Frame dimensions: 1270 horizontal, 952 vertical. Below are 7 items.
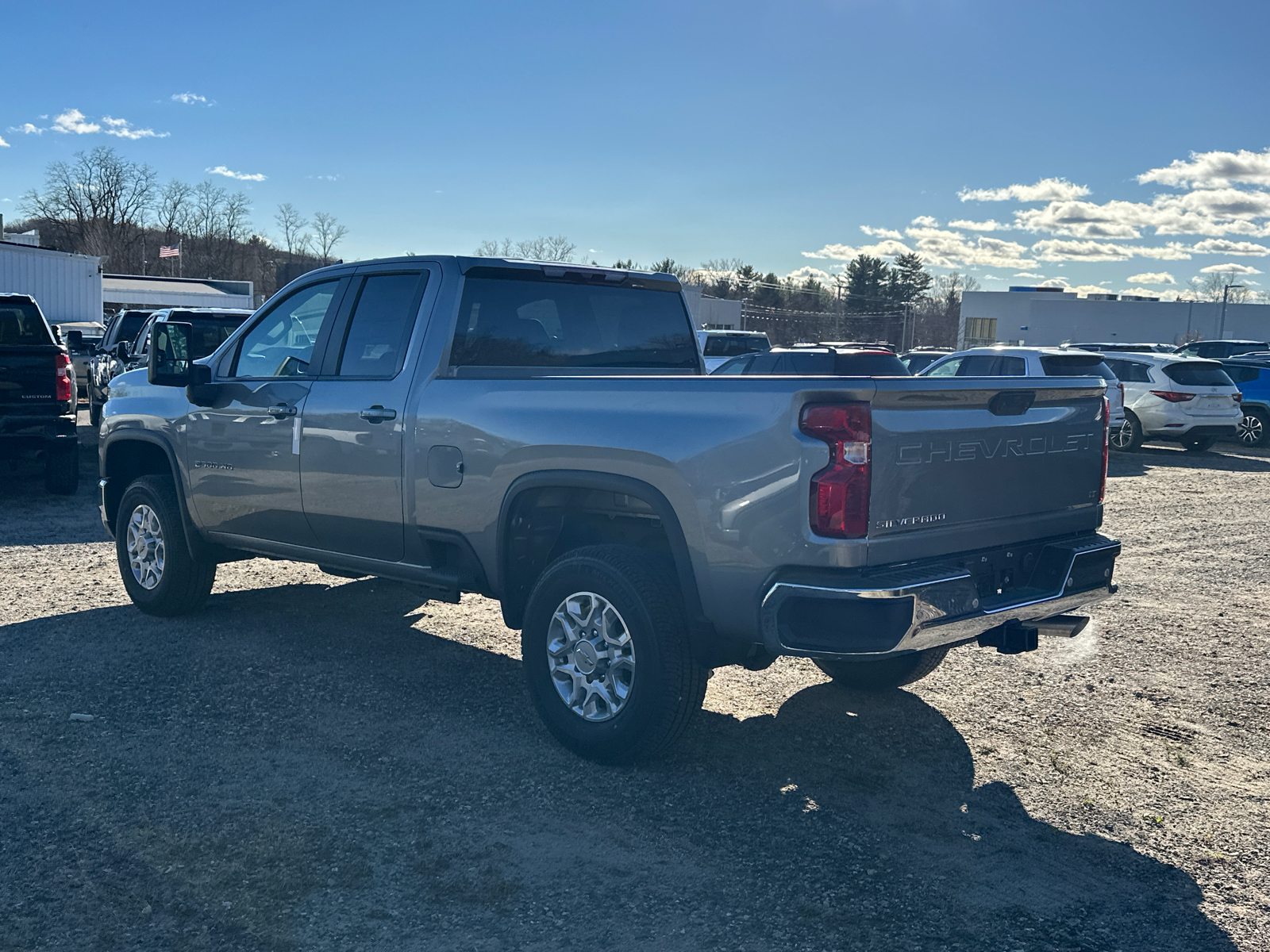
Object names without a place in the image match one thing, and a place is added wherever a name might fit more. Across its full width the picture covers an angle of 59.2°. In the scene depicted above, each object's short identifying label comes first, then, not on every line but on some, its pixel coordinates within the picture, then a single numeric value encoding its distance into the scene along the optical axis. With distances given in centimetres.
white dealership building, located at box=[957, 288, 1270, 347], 8675
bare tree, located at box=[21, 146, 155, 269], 10225
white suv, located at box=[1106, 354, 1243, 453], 1847
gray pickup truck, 378
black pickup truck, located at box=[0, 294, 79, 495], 1054
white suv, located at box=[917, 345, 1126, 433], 1550
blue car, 2042
